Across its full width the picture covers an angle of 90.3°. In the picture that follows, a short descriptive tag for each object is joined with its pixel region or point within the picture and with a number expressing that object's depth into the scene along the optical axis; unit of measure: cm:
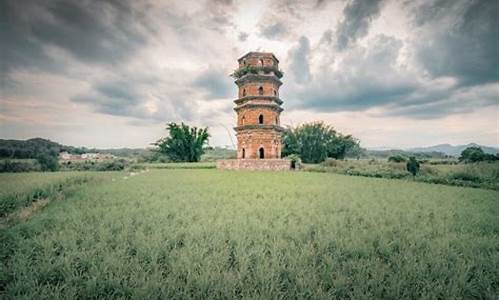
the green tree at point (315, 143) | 3206
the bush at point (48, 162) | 1792
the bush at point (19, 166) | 1589
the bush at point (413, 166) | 1477
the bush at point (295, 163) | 2106
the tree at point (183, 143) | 3109
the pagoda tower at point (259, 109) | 2058
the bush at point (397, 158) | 1856
